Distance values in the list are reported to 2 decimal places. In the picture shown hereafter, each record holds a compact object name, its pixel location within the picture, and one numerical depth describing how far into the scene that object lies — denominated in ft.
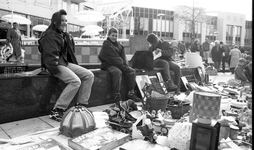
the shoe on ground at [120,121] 10.99
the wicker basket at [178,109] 12.88
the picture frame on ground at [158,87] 17.28
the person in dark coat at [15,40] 29.78
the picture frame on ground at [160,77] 21.68
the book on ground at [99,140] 9.16
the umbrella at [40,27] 64.22
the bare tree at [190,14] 128.38
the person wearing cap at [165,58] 22.70
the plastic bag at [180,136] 8.73
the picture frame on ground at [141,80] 19.63
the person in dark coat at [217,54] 45.29
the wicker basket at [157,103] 13.85
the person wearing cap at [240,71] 25.54
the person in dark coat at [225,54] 46.88
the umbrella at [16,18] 50.92
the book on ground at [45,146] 9.04
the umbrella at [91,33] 67.64
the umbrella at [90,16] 52.06
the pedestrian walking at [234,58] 44.37
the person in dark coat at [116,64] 17.84
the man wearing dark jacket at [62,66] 13.76
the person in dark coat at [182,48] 62.68
